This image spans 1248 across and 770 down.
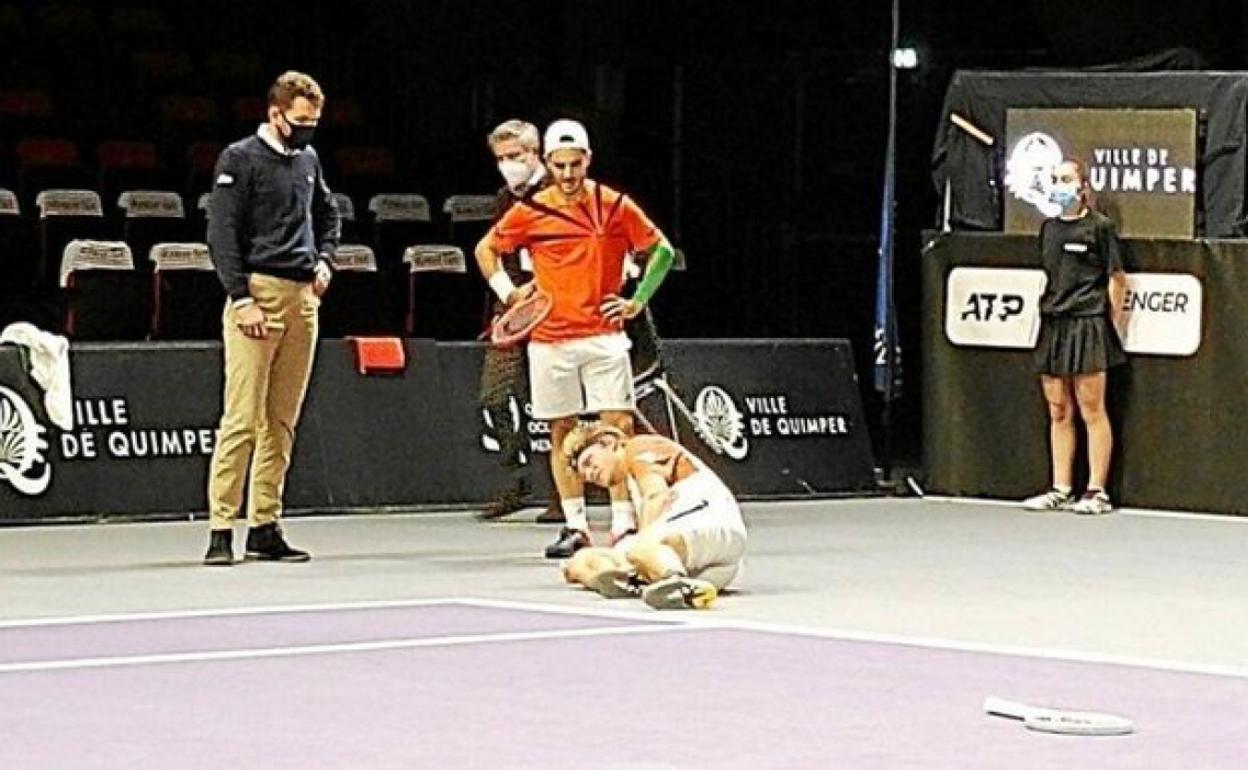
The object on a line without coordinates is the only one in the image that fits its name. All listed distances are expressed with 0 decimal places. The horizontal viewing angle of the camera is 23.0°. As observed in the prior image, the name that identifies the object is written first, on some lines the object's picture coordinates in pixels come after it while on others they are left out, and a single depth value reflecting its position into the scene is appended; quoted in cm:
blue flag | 1800
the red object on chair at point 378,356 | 1647
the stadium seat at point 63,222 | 1983
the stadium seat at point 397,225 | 2150
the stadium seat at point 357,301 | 1945
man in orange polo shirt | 1376
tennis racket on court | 853
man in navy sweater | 1340
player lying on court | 1188
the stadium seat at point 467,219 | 2183
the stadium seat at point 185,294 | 1838
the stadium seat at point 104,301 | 1812
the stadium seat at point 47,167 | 2094
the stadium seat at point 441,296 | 2011
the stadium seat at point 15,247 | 1969
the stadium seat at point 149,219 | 2042
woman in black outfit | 1694
